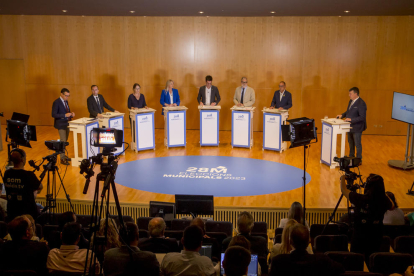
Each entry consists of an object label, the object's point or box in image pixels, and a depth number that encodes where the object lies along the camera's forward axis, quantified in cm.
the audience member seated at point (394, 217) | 520
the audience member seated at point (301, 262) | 309
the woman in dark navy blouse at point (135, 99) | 986
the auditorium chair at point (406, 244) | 425
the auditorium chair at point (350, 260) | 376
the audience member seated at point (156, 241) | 387
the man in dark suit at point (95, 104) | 949
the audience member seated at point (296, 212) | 461
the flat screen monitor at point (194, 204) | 564
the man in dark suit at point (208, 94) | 1070
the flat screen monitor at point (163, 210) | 555
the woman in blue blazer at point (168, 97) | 1044
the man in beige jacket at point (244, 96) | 1036
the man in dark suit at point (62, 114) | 892
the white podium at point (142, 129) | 978
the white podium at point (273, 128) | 990
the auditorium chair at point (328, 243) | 445
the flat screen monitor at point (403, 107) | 844
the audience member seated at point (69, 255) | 351
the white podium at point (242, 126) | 1013
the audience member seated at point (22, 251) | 350
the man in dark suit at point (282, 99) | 1025
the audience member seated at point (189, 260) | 311
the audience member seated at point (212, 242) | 417
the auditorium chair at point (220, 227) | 504
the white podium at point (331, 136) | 858
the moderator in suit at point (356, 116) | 855
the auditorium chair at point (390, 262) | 366
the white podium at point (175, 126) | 1012
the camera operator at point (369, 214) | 430
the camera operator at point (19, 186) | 481
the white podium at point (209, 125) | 1032
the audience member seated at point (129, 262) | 318
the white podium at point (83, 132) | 866
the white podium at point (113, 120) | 924
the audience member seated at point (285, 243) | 359
